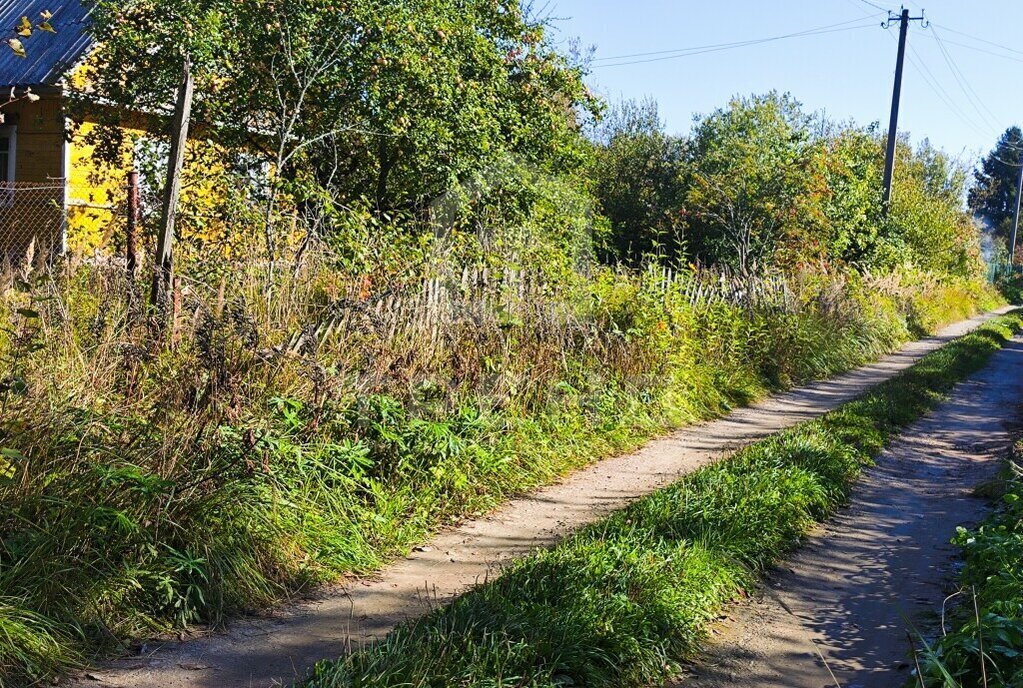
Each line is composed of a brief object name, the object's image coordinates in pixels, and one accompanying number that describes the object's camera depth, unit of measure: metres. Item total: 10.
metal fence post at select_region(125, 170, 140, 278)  7.49
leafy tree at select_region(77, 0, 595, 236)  11.28
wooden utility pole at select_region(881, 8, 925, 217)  27.03
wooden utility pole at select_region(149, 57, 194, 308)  6.77
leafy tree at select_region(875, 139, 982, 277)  27.61
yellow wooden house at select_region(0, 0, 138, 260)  15.14
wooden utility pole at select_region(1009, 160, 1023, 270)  62.97
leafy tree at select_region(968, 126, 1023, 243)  96.69
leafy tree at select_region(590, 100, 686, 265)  23.91
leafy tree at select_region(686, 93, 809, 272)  20.73
